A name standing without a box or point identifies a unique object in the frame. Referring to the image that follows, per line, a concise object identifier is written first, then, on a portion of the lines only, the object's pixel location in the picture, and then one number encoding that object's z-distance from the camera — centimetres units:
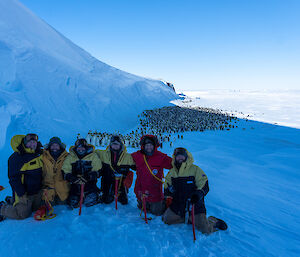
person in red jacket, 323
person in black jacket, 295
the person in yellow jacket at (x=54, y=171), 324
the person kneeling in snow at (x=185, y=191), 279
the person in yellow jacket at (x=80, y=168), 323
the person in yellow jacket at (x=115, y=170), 342
